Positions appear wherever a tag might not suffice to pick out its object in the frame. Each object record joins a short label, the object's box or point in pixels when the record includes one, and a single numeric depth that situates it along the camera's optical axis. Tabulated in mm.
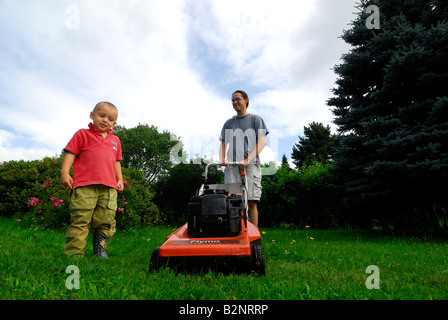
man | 3861
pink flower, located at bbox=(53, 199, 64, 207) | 5853
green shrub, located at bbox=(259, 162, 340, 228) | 9141
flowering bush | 6336
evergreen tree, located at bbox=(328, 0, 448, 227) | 5184
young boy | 2941
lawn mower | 2326
